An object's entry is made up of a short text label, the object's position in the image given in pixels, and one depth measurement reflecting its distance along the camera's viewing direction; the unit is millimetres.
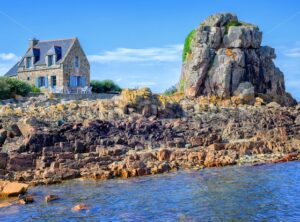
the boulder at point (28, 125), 31719
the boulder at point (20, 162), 27625
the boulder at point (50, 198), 21034
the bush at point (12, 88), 46594
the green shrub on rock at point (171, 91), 61250
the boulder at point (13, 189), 22438
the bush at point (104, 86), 61144
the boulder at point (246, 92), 50406
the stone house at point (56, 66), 55469
